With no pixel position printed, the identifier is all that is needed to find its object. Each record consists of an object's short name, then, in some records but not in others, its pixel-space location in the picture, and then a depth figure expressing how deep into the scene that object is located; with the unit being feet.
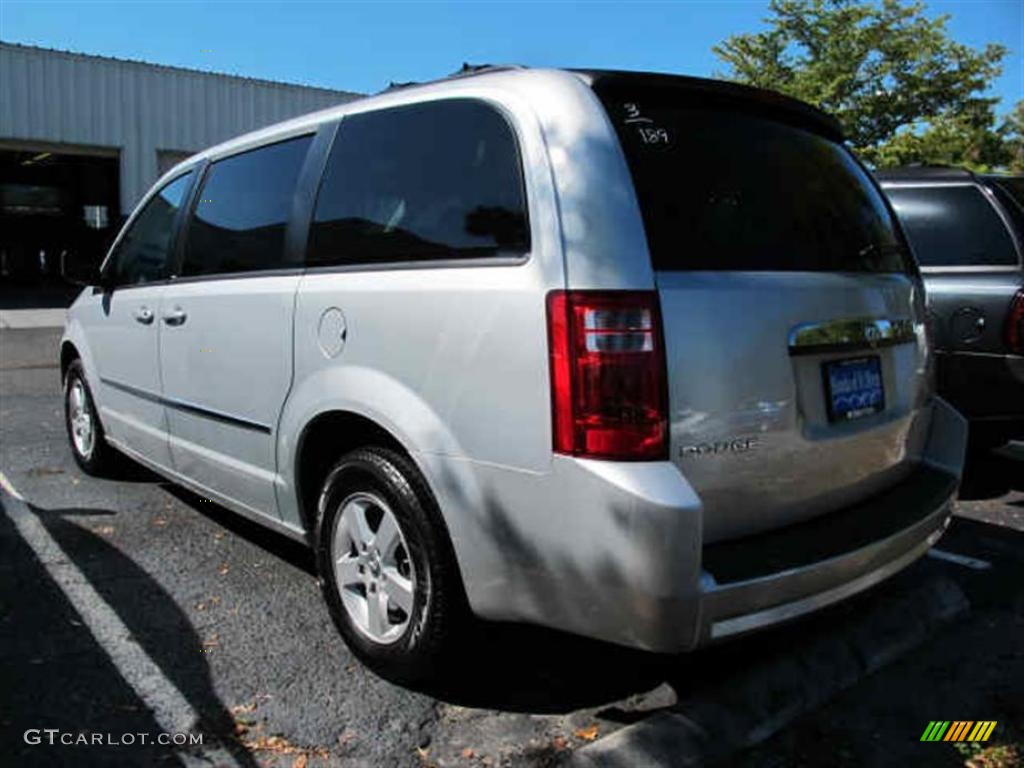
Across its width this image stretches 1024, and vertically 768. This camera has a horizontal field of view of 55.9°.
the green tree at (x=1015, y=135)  105.20
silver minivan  8.23
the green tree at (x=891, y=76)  93.04
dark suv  16.57
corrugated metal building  59.00
